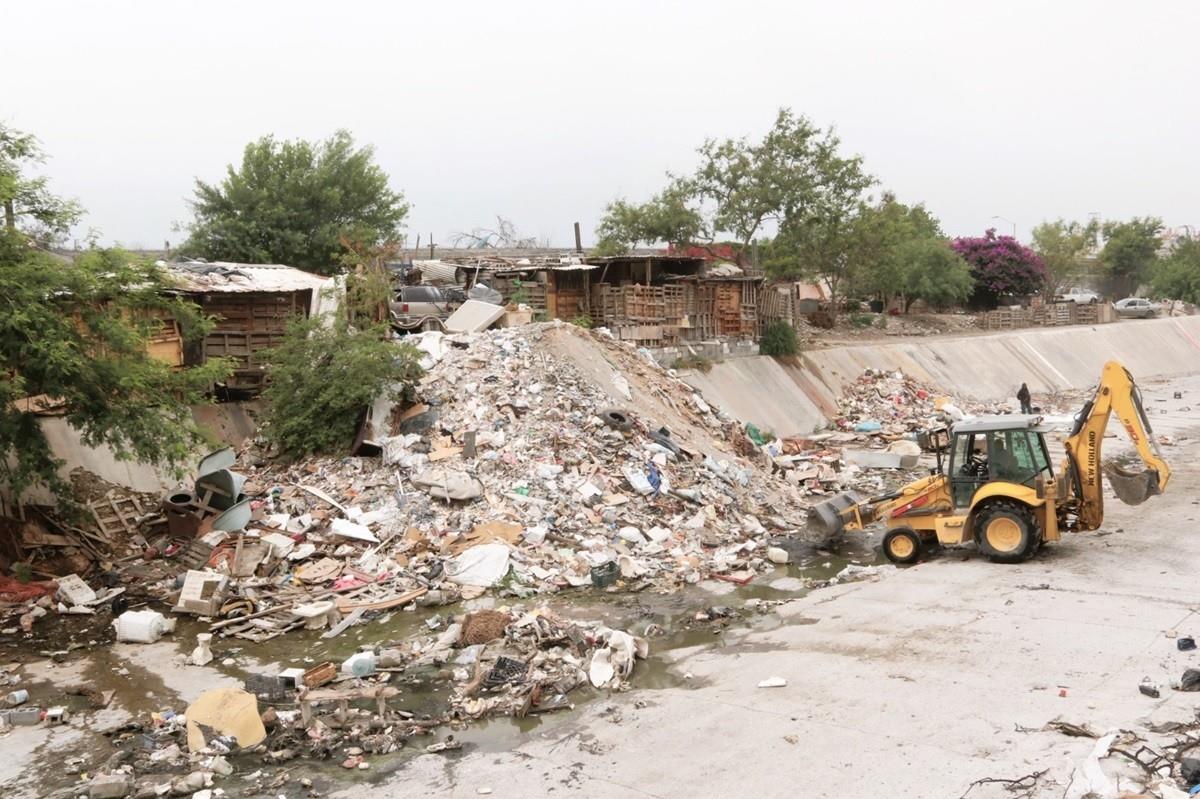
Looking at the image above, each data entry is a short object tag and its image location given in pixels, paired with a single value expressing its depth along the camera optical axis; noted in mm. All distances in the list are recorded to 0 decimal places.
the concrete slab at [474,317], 21039
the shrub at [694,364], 25141
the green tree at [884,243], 36875
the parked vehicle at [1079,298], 51991
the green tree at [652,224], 35625
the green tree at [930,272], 43656
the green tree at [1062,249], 59312
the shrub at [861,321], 41469
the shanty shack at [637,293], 25828
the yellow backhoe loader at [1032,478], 11945
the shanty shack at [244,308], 19406
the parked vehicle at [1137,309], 51781
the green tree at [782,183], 34719
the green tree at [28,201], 11462
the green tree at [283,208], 29297
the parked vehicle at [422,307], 21781
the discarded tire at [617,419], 16047
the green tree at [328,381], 15820
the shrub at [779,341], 28938
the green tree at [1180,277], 56594
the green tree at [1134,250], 63969
